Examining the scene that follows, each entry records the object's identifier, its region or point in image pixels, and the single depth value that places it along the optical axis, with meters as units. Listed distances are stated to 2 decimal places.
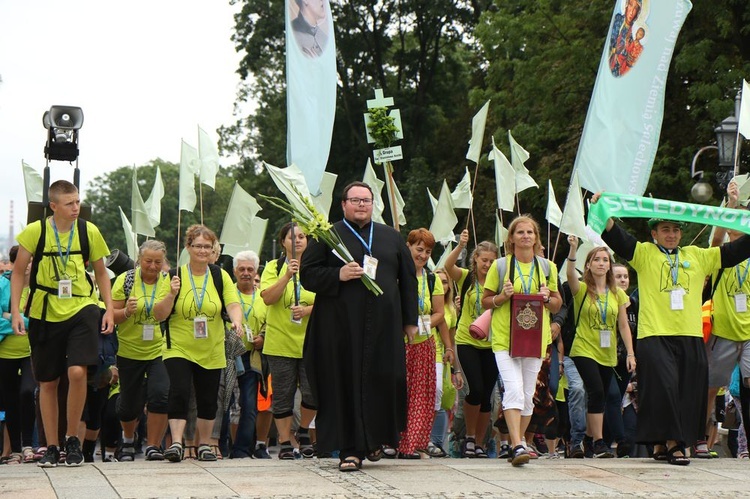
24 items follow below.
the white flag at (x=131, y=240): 13.80
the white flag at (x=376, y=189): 15.13
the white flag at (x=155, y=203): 13.62
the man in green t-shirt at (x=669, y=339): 9.91
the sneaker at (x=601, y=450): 12.04
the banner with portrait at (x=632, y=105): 14.17
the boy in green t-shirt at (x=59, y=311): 9.27
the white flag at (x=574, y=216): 12.60
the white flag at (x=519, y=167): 15.26
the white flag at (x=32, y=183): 13.67
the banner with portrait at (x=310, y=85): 13.23
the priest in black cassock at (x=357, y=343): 8.98
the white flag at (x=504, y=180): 14.97
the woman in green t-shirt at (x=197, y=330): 10.29
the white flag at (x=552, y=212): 15.85
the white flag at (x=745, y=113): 13.79
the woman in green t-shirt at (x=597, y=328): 11.98
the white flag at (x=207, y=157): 12.46
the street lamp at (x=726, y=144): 16.25
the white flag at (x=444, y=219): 15.03
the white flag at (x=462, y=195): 15.25
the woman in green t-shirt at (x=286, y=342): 11.25
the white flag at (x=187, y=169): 12.51
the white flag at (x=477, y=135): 14.48
